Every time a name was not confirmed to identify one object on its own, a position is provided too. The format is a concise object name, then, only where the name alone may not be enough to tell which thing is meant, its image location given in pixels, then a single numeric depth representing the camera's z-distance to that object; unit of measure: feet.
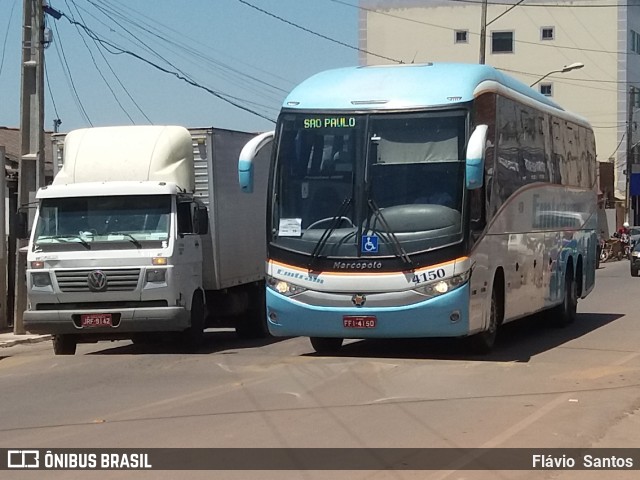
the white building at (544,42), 219.20
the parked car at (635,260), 123.23
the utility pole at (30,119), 65.92
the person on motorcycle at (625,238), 177.99
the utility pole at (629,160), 205.02
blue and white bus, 44.34
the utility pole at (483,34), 108.99
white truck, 50.34
